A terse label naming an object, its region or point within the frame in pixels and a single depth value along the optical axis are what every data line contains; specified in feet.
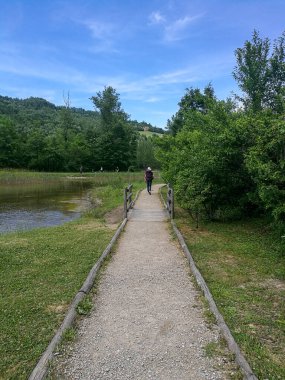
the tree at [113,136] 213.46
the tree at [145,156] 213.66
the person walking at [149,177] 71.97
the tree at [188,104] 112.88
